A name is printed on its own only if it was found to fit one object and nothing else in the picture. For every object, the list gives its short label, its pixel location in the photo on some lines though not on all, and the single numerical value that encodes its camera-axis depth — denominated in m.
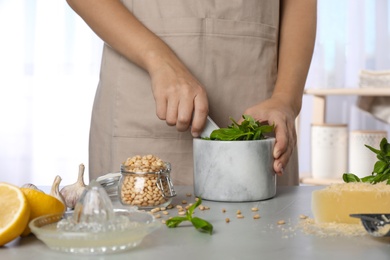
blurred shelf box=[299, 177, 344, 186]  2.67
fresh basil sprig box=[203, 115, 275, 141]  1.31
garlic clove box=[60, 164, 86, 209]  1.24
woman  1.51
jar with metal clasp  1.23
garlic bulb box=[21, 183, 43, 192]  1.20
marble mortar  1.30
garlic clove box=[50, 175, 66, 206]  1.20
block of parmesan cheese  1.14
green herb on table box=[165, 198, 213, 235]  1.08
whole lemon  1.10
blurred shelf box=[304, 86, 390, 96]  2.59
